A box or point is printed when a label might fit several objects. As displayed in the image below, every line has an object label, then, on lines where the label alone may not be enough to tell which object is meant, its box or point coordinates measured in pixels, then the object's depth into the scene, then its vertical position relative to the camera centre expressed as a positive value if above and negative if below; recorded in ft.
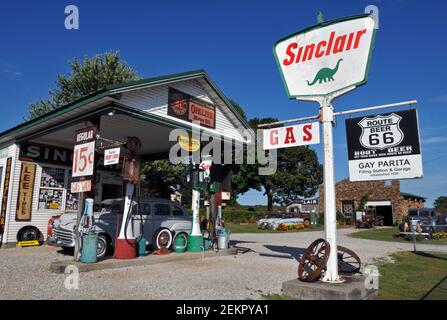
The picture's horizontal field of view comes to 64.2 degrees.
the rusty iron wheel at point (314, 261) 22.24 -2.75
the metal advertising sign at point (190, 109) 40.68 +12.89
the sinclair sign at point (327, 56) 23.66 +11.41
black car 76.33 +0.06
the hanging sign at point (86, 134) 32.60 +7.47
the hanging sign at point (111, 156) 31.78 +5.36
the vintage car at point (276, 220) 102.37 -0.72
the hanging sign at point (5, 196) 46.73 +2.45
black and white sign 23.27 +4.85
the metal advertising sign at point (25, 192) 47.96 +3.09
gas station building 35.68 +10.19
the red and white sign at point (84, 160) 31.48 +5.00
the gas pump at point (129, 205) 33.78 +1.05
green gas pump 41.45 +1.34
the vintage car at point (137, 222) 35.91 -0.64
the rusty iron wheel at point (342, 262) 26.55 -3.30
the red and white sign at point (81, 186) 31.40 +2.61
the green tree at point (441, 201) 364.38 +19.14
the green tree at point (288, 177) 160.76 +19.04
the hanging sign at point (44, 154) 49.34 +8.74
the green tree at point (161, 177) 91.77 +10.52
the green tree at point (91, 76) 92.17 +35.81
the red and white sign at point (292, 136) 25.29 +6.01
